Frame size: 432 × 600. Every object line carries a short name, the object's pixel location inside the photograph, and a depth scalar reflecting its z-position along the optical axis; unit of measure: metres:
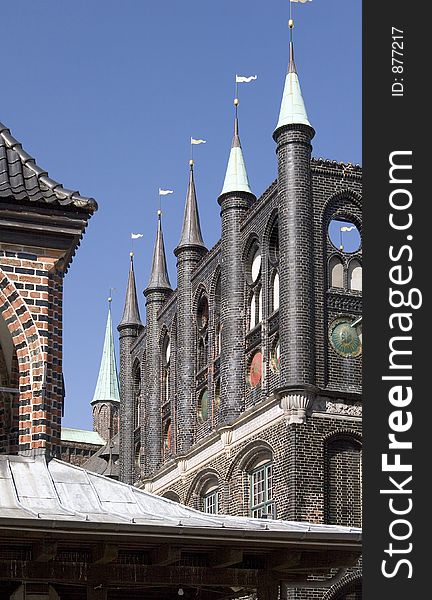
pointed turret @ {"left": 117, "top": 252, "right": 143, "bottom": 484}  51.38
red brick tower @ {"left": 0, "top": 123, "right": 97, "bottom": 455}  13.70
